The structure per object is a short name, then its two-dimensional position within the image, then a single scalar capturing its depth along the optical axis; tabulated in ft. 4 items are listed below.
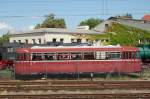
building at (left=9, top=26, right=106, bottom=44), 225.15
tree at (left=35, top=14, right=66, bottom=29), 358.02
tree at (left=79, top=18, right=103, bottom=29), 441.60
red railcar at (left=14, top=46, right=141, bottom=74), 107.96
